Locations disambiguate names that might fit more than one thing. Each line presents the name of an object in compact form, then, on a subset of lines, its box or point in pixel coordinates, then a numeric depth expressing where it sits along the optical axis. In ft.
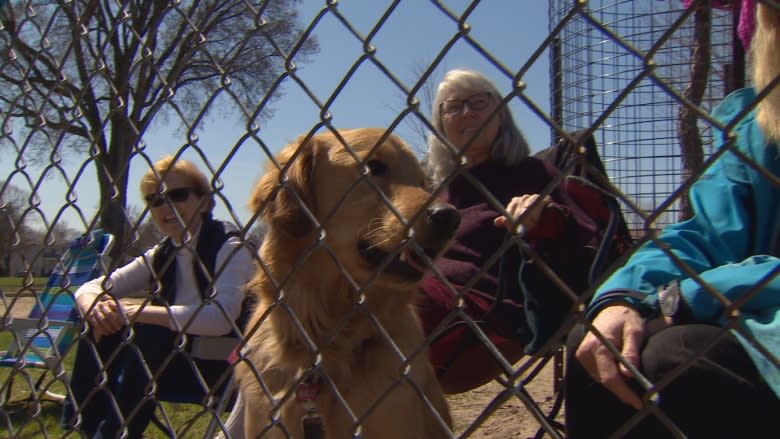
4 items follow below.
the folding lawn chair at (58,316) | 14.93
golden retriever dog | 6.88
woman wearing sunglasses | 9.71
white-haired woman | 6.64
